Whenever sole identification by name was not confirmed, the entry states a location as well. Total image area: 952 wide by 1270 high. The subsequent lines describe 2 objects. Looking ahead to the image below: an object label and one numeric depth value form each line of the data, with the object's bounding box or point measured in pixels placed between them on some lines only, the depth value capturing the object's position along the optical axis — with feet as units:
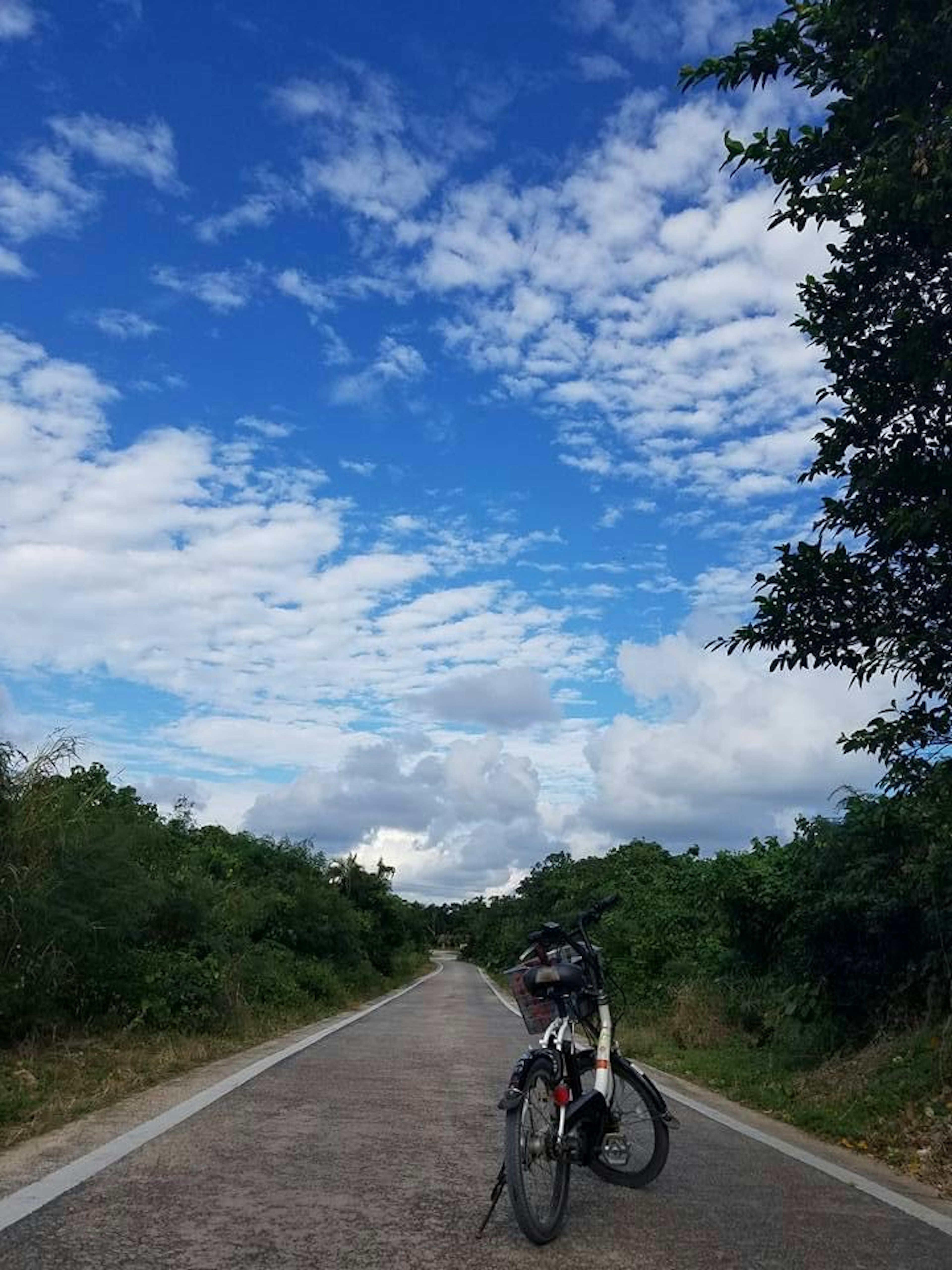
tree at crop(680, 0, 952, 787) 20.10
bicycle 15.21
